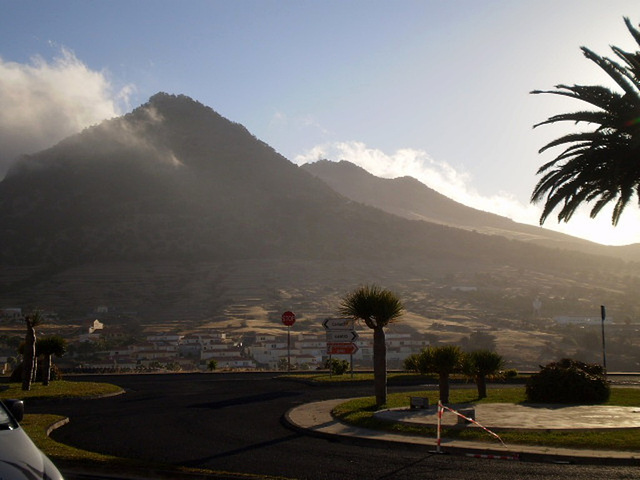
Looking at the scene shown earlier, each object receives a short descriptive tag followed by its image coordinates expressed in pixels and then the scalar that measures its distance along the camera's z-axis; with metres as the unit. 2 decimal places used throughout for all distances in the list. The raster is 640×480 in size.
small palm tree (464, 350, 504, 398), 21.19
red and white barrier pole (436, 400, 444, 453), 12.65
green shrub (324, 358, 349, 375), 34.84
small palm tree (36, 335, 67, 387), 27.83
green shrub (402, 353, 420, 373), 20.39
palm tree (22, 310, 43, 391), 24.83
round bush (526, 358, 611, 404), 20.30
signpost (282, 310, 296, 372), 34.11
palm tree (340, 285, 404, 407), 19.33
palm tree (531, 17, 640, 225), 14.94
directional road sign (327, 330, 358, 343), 24.36
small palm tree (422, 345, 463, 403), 19.27
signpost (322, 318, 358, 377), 24.36
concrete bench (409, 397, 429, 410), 18.25
